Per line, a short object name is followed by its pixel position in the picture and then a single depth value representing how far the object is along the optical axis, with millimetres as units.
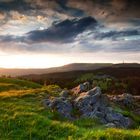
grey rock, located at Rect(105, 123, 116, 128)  9206
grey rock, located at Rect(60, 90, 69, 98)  11918
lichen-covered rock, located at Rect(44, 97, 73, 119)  10191
